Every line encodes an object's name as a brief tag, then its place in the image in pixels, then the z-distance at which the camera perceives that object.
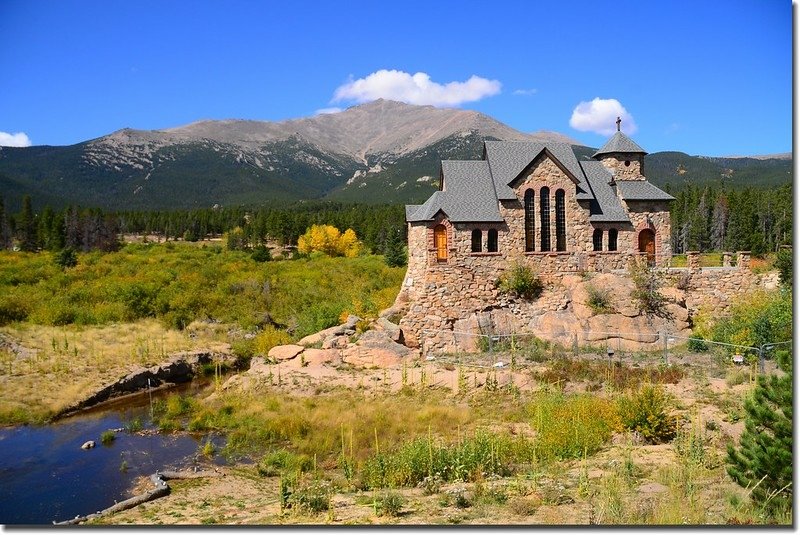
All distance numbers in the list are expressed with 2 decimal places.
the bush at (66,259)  51.09
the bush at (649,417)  15.04
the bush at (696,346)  22.45
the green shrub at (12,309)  35.02
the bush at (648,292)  25.52
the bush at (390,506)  10.73
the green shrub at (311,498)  11.38
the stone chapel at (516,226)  26.73
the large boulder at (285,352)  26.08
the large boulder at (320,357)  24.72
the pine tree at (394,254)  56.16
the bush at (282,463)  16.06
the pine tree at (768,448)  9.07
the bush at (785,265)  23.17
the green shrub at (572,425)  14.51
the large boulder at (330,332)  26.81
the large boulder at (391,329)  25.66
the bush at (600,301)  25.47
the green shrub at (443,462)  13.30
